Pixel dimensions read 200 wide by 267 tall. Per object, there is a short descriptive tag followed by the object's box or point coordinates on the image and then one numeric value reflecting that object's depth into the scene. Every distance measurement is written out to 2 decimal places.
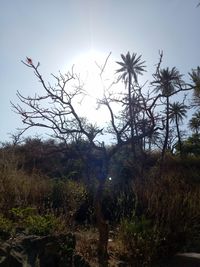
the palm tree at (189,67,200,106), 16.02
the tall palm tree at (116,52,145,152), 18.82
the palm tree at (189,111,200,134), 20.41
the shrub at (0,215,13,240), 3.01
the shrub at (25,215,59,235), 2.99
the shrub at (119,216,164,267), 2.89
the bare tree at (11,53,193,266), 2.82
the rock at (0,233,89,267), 2.45
